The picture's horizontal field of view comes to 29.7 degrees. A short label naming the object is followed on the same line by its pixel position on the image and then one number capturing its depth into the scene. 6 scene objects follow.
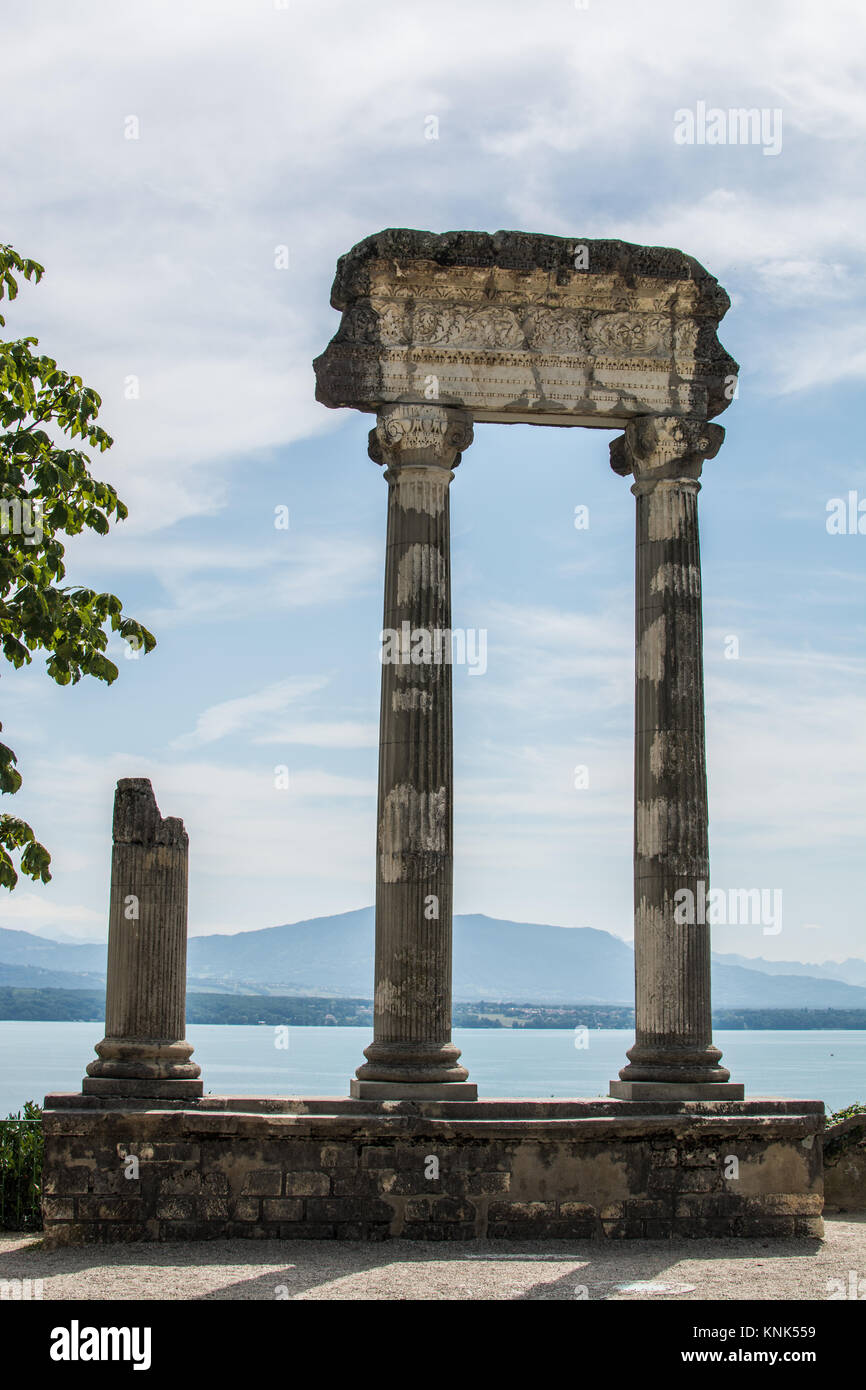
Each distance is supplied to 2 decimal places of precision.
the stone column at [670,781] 18.75
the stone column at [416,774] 18.12
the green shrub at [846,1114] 22.39
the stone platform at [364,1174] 17.28
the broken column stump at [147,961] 18.25
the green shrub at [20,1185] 18.88
